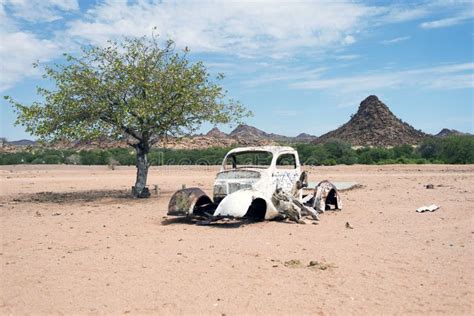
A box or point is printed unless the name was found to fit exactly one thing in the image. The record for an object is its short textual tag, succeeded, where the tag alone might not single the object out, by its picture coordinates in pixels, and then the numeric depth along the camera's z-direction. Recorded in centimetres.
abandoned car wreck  1065
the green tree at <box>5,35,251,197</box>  1633
